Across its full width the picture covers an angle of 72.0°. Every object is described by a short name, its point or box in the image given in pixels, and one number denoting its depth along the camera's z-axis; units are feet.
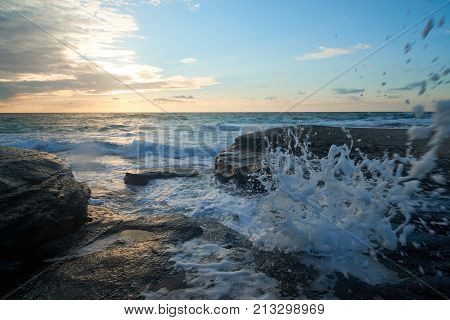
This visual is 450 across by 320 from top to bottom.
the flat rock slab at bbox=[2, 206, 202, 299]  9.75
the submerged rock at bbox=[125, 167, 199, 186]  25.66
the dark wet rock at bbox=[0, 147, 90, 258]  11.81
